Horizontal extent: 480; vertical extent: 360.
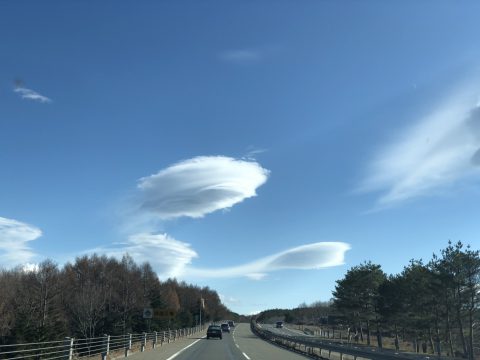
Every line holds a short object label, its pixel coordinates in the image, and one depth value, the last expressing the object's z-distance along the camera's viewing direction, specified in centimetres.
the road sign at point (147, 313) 5156
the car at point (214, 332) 6203
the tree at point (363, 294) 7906
